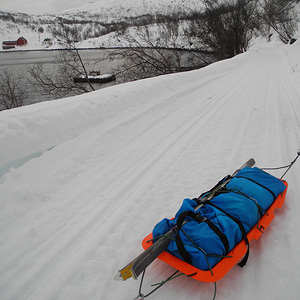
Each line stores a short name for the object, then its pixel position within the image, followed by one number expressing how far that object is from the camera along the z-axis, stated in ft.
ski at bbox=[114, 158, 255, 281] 5.12
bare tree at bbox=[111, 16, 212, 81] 51.24
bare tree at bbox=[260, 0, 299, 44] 97.81
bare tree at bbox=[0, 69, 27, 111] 48.98
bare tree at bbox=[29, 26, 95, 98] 44.50
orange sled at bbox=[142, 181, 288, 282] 5.27
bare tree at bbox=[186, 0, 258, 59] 73.97
